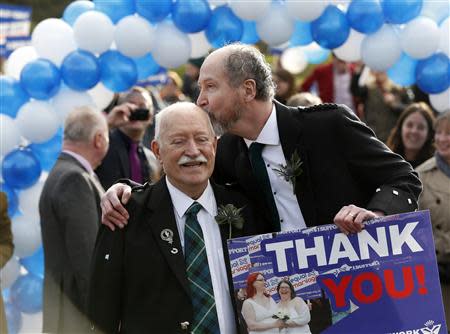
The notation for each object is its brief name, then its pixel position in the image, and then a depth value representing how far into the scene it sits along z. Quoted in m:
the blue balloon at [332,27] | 13.93
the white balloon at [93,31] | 13.70
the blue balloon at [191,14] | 13.73
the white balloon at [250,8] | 13.73
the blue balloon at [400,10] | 13.69
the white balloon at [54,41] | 14.00
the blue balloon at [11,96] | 13.76
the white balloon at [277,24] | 13.98
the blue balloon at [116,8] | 14.08
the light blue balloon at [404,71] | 14.55
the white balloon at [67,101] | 13.92
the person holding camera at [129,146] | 14.58
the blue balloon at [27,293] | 14.07
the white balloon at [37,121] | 13.59
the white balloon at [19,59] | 14.37
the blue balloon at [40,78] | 13.60
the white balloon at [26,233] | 13.91
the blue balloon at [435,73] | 13.92
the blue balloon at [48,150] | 14.14
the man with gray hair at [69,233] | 11.91
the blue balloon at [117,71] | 13.98
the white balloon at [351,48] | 14.49
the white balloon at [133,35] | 13.77
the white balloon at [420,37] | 13.74
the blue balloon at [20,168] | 13.66
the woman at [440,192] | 12.78
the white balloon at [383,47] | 14.02
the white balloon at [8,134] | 13.50
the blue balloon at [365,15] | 13.79
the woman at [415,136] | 15.03
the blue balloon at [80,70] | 13.69
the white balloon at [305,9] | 13.73
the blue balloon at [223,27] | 13.80
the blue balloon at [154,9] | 13.81
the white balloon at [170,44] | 14.04
